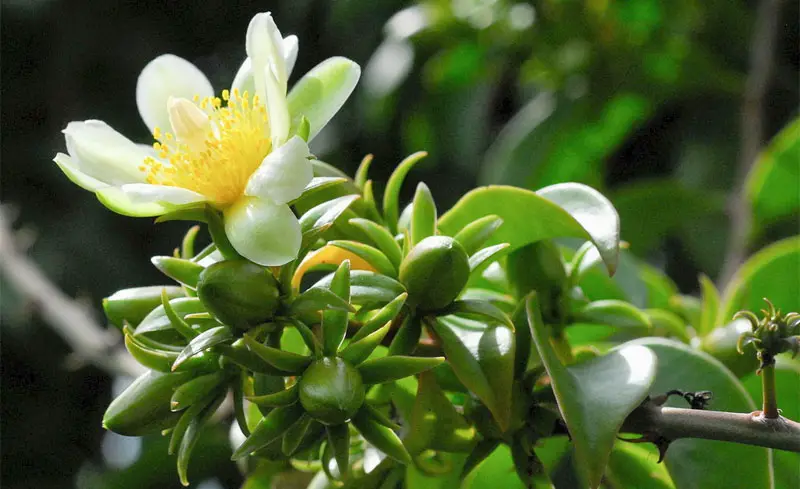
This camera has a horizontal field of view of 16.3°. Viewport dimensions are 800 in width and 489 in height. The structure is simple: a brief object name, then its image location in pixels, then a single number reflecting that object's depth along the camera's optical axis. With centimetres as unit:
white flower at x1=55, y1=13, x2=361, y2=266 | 34
